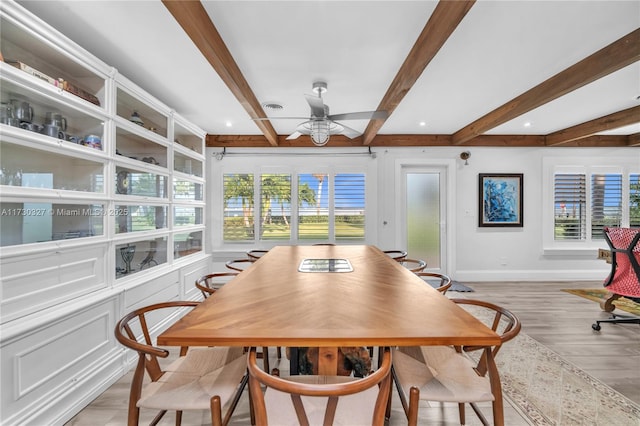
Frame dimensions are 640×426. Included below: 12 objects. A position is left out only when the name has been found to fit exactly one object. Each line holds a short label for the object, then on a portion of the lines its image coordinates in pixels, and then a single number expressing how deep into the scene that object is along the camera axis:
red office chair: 2.81
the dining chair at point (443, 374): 1.21
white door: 5.07
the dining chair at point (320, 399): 0.81
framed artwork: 4.99
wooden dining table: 1.02
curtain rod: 4.96
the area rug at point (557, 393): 1.76
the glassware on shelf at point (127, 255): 2.41
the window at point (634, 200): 5.00
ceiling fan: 2.49
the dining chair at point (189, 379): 1.15
